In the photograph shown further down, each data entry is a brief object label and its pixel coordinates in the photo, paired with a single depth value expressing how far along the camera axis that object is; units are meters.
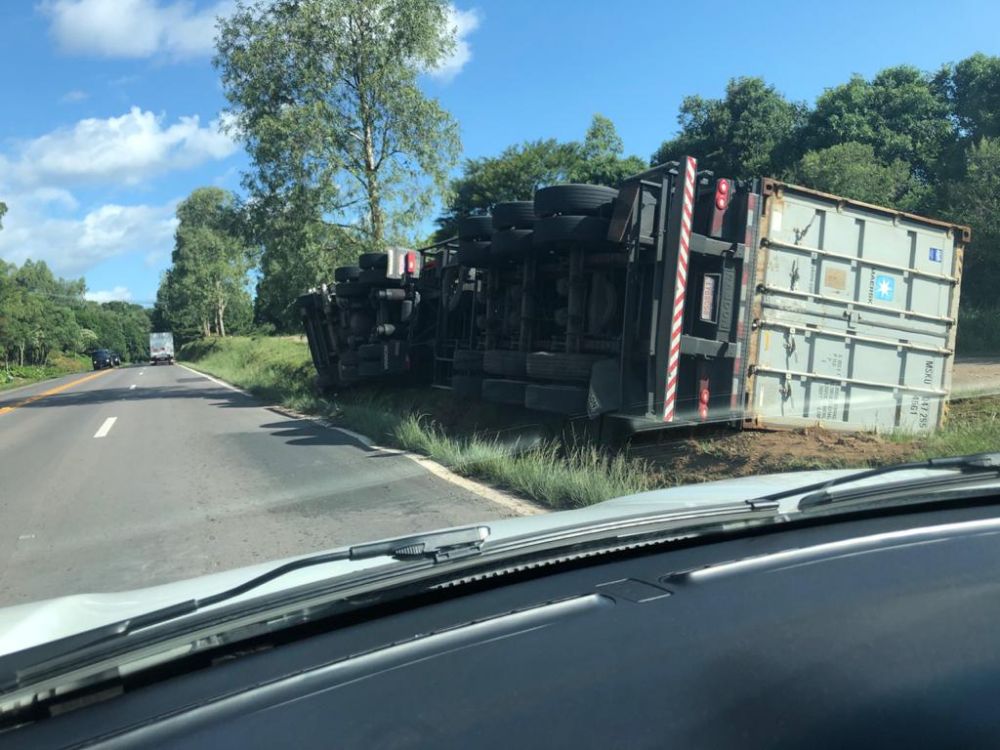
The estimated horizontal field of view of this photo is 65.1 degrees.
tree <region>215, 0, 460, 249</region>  20.45
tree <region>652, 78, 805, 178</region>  35.09
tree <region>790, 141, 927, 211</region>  23.81
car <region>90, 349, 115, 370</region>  63.72
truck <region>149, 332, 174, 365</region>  69.12
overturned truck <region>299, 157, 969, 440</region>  7.75
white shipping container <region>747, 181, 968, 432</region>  8.03
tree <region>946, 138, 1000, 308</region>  22.62
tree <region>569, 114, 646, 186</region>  41.44
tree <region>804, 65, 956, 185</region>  32.03
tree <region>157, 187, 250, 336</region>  69.38
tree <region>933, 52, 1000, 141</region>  31.28
